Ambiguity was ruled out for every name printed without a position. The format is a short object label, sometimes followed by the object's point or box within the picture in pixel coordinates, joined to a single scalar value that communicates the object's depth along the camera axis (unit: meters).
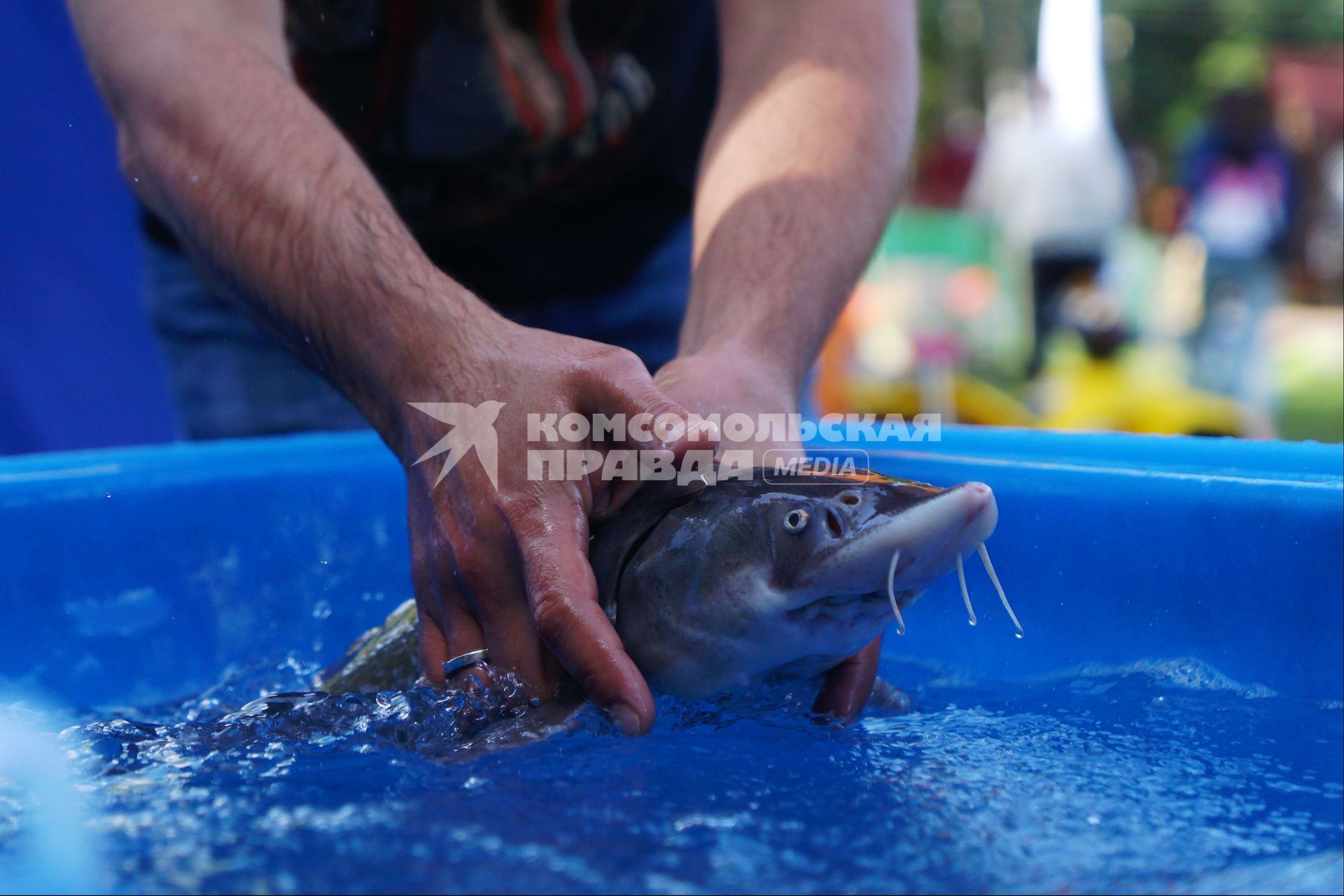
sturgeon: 1.10
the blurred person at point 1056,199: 7.63
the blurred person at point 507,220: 1.25
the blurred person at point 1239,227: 7.38
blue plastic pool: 0.94
